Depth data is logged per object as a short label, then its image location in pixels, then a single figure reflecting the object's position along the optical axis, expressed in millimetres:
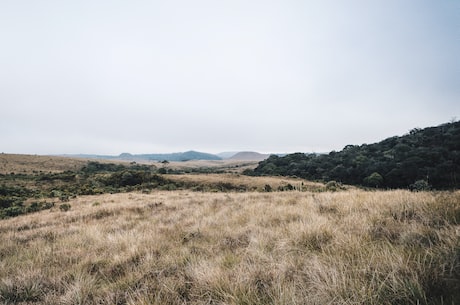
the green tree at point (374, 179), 40294
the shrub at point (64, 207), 14255
